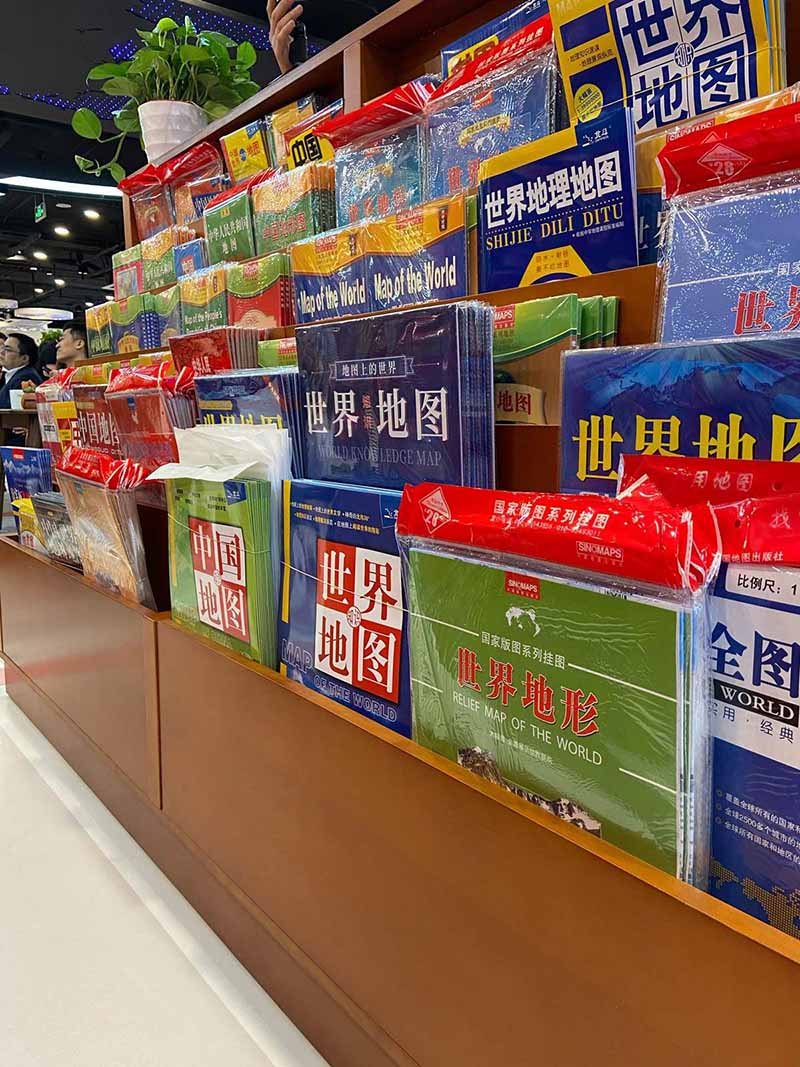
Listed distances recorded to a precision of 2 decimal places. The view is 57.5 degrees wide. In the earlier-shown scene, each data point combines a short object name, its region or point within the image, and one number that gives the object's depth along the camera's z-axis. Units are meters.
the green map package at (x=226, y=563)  1.03
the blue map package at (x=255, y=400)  1.06
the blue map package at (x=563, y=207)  0.79
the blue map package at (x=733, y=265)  0.63
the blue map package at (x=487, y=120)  0.97
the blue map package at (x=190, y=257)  1.73
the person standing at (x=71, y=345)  4.13
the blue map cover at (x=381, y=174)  1.16
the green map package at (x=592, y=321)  0.80
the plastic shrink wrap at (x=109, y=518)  1.33
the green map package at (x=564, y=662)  0.57
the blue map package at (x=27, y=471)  1.89
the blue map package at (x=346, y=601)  0.85
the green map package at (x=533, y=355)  0.80
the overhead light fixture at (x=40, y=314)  16.55
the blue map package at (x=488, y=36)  1.04
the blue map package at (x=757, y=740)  0.52
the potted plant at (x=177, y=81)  2.08
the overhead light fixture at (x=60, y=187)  8.49
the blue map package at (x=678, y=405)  0.61
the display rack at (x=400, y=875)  0.56
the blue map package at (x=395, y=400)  0.83
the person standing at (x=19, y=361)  6.30
